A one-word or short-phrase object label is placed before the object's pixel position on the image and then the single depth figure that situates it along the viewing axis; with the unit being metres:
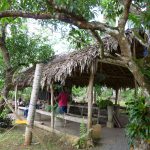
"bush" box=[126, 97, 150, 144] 3.51
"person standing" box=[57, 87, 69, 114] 6.87
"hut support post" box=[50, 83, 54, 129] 6.21
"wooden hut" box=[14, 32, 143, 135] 4.72
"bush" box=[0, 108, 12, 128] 6.97
